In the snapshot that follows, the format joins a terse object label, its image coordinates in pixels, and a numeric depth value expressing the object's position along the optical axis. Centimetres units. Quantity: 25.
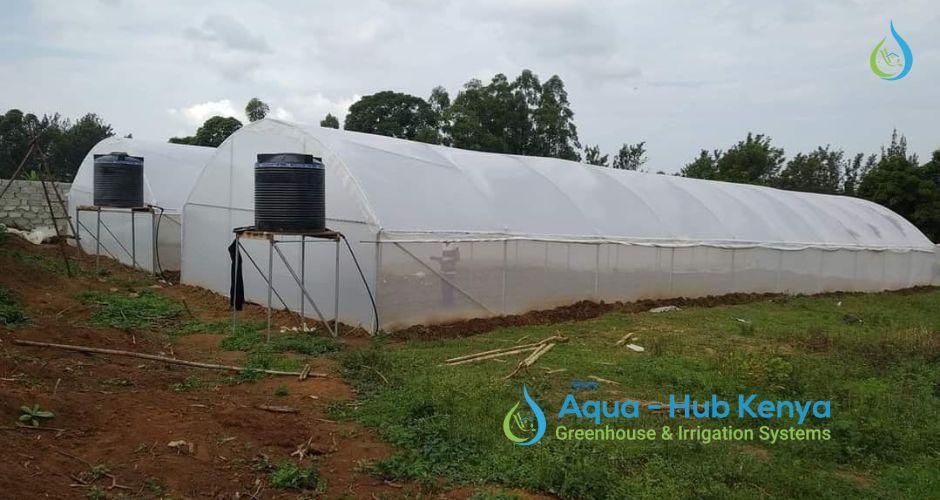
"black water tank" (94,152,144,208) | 1565
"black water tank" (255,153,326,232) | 982
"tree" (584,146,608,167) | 3769
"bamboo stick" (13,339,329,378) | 782
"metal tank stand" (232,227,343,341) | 965
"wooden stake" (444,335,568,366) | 896
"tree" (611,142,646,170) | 3903
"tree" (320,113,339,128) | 3909
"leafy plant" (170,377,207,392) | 714
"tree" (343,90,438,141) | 3812
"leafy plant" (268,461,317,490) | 475
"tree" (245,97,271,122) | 3653
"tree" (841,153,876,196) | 4294
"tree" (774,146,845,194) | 3839
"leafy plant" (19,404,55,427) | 505
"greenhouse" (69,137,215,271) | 1745
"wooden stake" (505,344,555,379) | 793
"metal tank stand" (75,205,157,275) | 1578
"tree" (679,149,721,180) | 3756
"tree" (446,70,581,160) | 3362
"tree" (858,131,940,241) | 2858
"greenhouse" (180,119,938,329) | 1124
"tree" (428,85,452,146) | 3836
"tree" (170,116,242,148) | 3569
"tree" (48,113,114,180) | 4038
